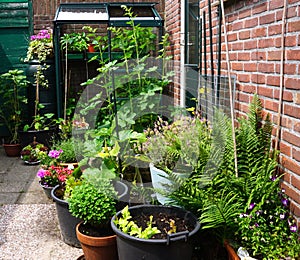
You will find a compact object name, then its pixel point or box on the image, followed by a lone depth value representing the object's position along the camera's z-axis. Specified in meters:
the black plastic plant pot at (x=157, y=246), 2.00
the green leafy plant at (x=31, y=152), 5.03
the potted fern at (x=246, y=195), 2.01
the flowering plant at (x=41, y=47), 5.50
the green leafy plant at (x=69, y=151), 4.08
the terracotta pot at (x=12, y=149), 5.47
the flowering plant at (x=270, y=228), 1.96
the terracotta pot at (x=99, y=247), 2.46
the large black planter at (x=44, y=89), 5.58
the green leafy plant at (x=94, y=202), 2.52
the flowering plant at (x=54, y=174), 3.54
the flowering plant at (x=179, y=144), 2.48
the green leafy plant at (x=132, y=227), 2.09
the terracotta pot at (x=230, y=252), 2.05
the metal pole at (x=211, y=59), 3.43
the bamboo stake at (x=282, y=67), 2.11
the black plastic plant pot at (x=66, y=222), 2.83
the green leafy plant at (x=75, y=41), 5.57
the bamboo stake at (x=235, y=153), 2.23
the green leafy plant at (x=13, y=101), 5.50
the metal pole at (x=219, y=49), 3.12
